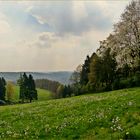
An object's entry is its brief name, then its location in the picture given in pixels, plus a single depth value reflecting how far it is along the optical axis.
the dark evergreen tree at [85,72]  61.25
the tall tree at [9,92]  82.40
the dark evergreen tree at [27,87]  69.08
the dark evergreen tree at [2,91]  73.09
